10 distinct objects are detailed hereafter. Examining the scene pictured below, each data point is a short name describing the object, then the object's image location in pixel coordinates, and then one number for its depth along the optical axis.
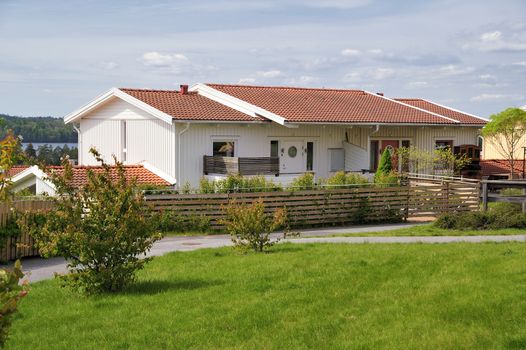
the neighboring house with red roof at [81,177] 27.64
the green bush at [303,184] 24.52
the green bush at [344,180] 25.80
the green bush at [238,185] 23.89
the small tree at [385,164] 30.09
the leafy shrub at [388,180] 26.71
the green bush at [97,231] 10.88
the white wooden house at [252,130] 28.77
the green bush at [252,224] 14.98
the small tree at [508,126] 35.62
